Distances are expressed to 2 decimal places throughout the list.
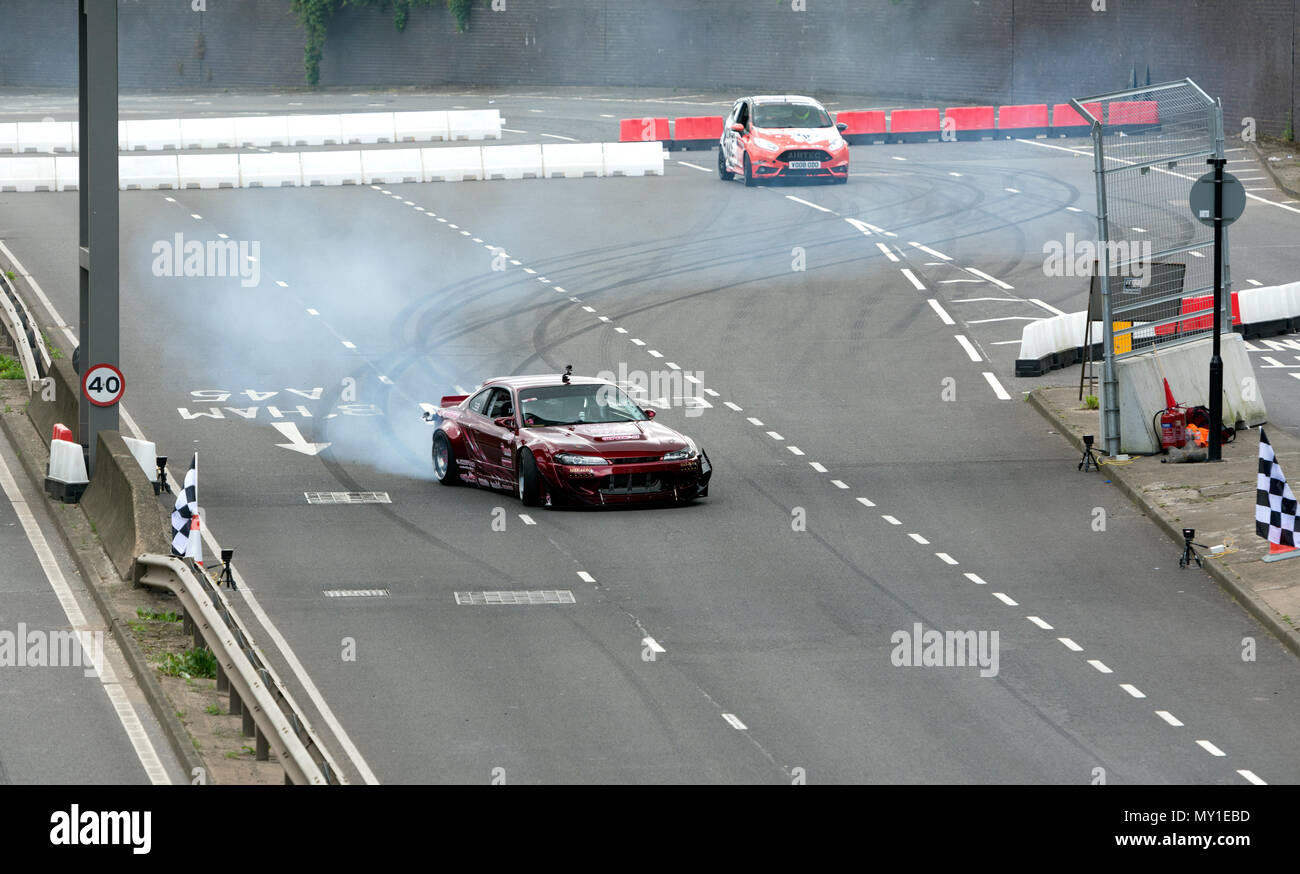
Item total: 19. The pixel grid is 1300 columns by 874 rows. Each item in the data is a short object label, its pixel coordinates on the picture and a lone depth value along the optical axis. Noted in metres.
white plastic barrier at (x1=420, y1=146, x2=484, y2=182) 48.06
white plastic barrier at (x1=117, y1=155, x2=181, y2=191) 45.81
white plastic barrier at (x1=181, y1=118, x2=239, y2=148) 54.03
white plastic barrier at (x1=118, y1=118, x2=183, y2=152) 53.06
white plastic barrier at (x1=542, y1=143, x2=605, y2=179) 48.41
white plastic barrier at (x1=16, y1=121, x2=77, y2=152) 52.62
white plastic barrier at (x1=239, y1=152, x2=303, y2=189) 46.41
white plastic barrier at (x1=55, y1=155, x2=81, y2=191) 45.94
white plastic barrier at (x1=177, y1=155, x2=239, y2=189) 46.06
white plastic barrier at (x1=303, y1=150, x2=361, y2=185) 47.06
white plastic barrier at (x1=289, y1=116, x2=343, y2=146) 54.78
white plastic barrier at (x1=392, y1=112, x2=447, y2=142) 56.19
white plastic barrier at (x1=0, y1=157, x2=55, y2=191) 45.84
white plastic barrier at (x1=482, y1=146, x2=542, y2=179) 48.25
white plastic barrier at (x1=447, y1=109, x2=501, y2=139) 57.41
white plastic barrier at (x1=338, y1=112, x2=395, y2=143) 55.56
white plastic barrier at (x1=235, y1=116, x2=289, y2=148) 54.44
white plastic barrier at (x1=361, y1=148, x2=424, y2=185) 47.56
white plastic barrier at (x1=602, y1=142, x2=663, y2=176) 48.69
